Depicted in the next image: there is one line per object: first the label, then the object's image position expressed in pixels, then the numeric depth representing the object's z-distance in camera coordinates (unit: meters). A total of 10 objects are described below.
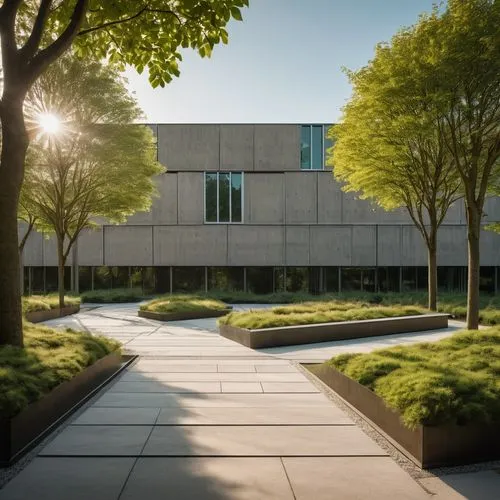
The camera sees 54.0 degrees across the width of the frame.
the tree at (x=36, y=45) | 7.83
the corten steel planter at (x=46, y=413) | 5.05
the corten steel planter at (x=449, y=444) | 4.98
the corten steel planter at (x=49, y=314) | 19.53
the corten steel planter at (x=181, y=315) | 21.37
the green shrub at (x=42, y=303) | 19.81
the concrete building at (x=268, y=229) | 35.69
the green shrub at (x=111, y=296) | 33.28
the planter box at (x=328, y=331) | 13.38
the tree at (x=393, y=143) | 15.11
